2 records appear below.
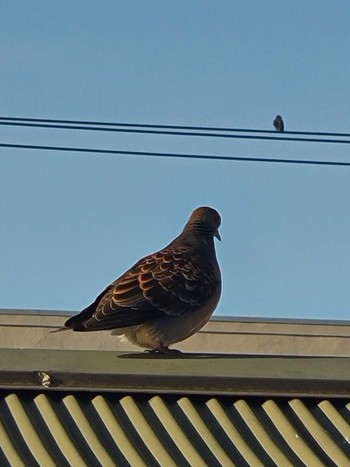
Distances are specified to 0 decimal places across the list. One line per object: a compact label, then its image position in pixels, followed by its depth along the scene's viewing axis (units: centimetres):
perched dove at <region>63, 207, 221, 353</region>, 765
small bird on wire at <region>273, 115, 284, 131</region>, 1195
